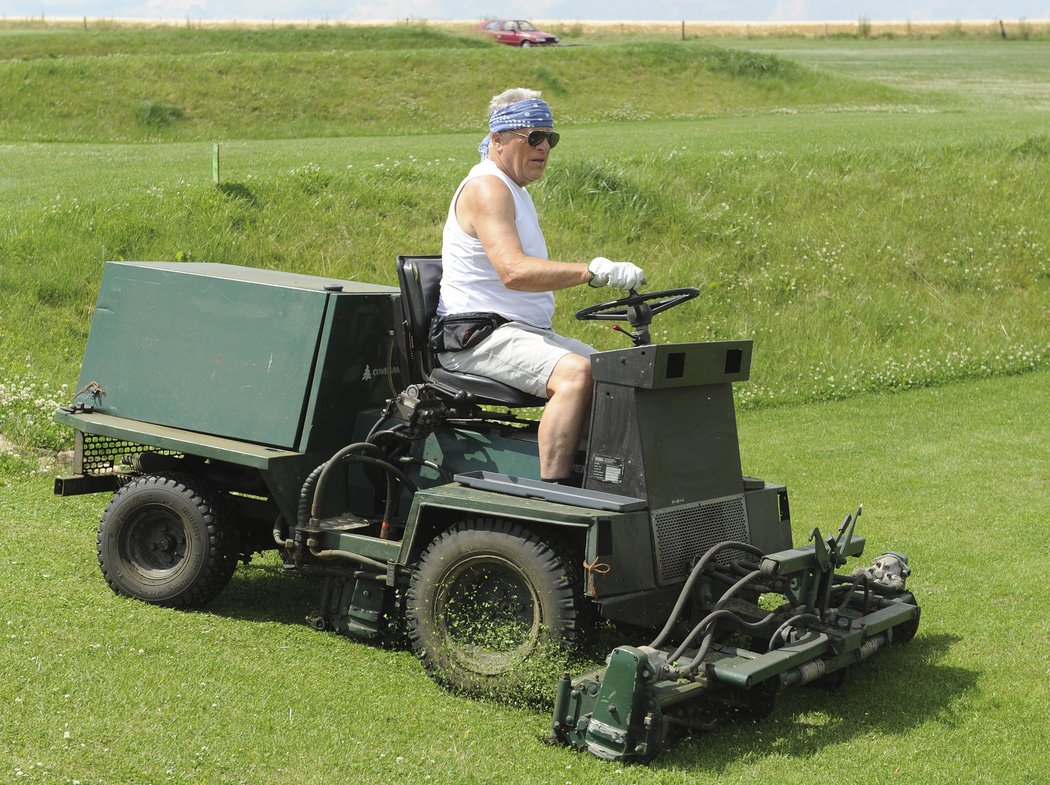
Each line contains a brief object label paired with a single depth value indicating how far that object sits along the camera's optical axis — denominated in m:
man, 5.11
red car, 47.84
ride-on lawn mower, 4.71
